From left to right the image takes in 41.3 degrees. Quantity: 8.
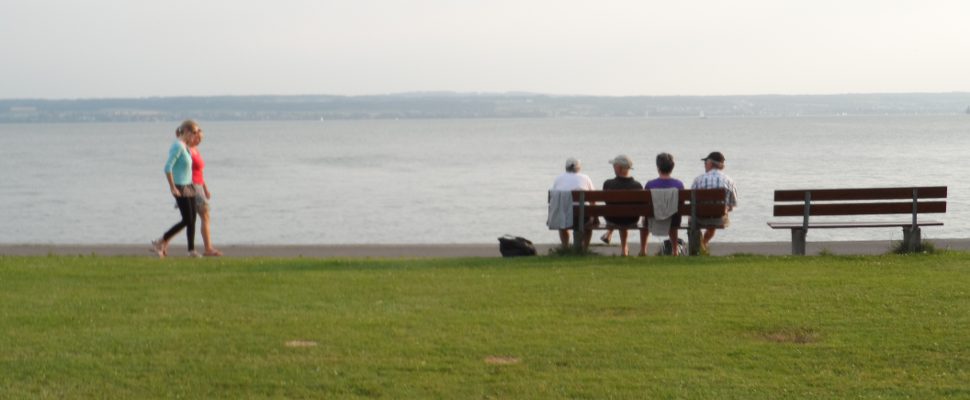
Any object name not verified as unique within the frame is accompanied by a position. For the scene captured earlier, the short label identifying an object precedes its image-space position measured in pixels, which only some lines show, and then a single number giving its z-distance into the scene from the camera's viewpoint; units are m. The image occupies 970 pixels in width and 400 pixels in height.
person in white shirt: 13.98
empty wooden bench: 13.39
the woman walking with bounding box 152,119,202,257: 13.21
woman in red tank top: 13.48
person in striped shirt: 13.14
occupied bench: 12.95
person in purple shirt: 13.58
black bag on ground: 13.16
